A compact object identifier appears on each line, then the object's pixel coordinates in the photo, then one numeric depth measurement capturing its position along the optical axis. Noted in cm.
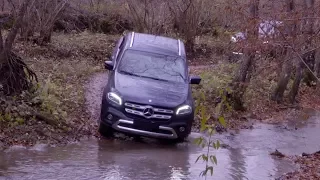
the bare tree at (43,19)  2117
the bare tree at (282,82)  1934
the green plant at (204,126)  613
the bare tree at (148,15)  2608
